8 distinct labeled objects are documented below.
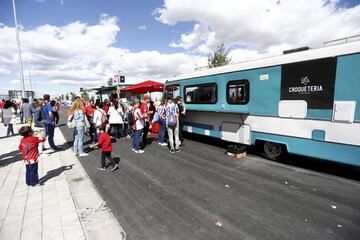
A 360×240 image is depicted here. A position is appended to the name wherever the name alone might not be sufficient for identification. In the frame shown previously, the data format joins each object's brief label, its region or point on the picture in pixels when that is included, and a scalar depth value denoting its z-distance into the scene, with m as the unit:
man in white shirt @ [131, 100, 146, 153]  6.69
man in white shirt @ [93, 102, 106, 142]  7.38
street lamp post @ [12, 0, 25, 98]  13.27
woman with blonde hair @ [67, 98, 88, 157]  6.28
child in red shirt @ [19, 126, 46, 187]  4.09
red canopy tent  10.95
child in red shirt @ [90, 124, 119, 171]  5.11
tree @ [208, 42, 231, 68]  17.44
